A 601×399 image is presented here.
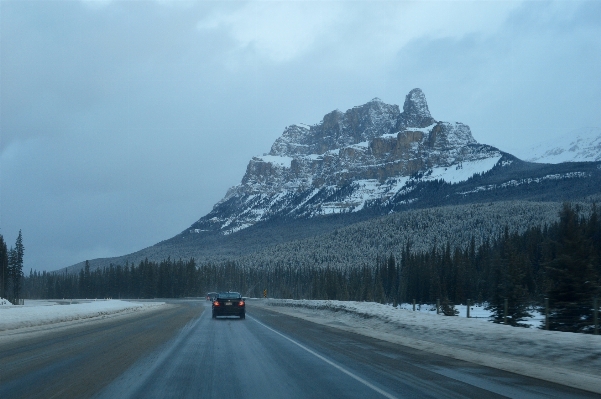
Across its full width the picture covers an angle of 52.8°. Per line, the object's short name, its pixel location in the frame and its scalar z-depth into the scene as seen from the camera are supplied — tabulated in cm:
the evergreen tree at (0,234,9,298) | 11506
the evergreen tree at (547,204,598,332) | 3064
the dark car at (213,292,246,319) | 3616
